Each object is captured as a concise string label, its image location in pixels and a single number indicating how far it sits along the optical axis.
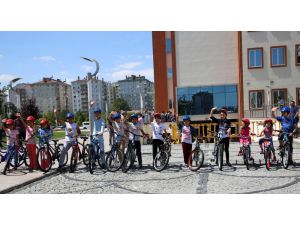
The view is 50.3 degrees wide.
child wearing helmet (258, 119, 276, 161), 8.43
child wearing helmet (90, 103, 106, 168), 8.46
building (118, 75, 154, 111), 127.61
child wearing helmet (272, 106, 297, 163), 8.28
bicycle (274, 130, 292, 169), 8.02
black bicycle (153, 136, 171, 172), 8.44
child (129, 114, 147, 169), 8.79
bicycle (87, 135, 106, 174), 8.25
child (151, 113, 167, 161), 8.62
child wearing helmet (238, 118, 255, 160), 8.91
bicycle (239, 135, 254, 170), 8.25
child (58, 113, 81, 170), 8.42
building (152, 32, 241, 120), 26.09
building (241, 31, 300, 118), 24.17
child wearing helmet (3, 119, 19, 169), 8.68
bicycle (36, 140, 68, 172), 8.39
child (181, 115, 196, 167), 8.41
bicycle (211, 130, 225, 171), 8.12
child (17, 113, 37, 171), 8.56
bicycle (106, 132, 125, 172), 8.34
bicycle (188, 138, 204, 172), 8.17
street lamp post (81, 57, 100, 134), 9.97
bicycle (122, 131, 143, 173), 8.29
